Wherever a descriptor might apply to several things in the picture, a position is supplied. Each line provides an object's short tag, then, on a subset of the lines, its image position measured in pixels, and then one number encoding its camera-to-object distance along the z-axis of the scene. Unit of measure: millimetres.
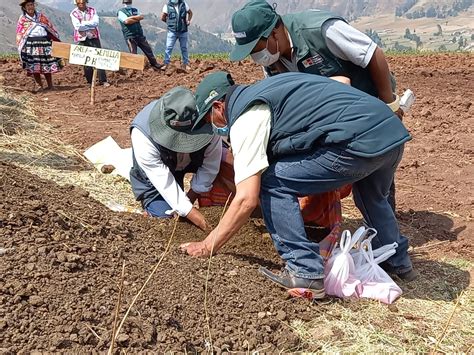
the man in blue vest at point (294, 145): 2666
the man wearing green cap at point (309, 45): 3111
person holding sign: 9805
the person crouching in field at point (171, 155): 3348
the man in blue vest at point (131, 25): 11125
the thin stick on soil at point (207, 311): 2457
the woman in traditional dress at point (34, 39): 9477
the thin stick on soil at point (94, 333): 2246
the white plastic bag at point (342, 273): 3016
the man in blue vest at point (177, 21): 11664
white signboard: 8000
